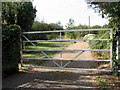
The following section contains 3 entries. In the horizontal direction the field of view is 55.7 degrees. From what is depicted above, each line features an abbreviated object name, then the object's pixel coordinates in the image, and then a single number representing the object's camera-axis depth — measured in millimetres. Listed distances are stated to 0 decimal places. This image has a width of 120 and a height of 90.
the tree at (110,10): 3822
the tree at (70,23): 23994
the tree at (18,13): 6184
